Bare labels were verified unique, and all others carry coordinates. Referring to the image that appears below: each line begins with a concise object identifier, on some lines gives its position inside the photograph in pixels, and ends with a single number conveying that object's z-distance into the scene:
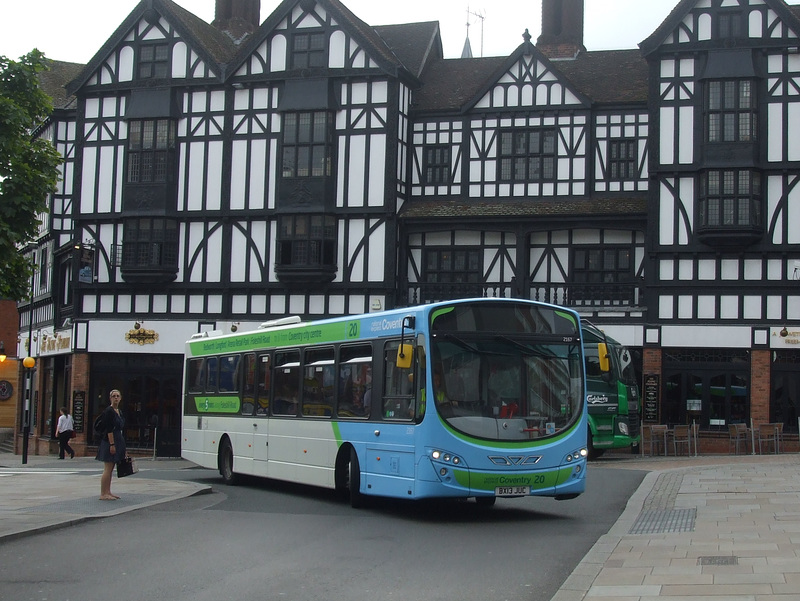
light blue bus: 14.37
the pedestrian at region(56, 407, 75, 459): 35.91
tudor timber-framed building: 32.53
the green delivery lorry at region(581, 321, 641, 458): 27.86
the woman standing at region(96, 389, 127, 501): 16.73
